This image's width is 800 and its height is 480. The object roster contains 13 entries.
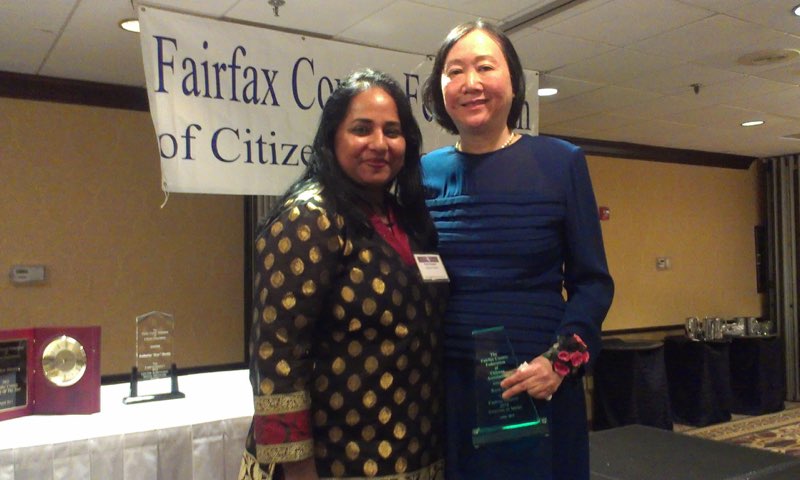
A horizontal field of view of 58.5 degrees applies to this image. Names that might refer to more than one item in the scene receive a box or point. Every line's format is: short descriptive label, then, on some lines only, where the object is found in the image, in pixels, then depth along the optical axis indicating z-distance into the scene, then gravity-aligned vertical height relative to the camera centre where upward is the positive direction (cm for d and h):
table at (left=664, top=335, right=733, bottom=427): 568 -95
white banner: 245 +63
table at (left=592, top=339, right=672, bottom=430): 519 -90
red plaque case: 179 -25
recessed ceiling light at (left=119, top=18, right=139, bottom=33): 287 +100
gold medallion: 182 -23
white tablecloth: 164 -41
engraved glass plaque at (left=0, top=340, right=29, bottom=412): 177 -25
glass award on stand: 208 -25
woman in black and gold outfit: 119 -9
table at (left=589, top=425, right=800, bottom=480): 230 -69
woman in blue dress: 129 +1
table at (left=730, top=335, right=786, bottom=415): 611 -97
